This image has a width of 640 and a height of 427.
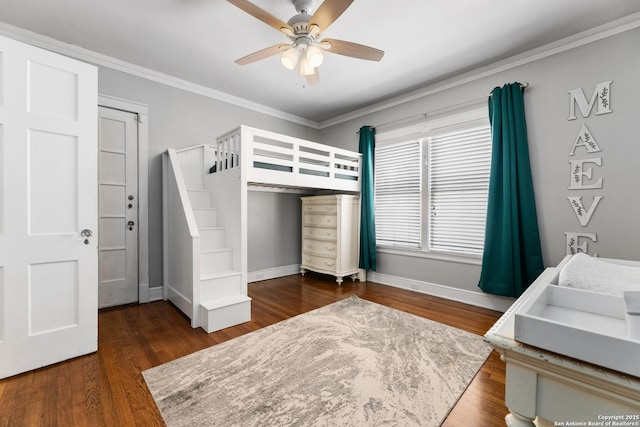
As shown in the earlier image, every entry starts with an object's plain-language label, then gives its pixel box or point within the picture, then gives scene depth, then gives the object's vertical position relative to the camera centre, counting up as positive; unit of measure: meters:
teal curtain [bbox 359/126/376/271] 3.84 +0.07
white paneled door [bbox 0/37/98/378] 1.68 +0.02
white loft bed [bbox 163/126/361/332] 2.43 +0.06
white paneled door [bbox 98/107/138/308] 2.85 +0.05
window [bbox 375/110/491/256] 3.03 +0.37
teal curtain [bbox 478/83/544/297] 2.61 +0.08
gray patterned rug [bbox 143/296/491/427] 1.39 -1.03
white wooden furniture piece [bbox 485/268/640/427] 0.52 -0.36
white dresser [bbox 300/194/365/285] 3.77 -0.31
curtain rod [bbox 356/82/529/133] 2.66 +1.27
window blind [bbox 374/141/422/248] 3.54 +0.27
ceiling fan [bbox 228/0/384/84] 1.77 +1.29
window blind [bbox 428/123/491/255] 3.00 +0.30
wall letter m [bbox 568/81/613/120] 2.27 +0.99
